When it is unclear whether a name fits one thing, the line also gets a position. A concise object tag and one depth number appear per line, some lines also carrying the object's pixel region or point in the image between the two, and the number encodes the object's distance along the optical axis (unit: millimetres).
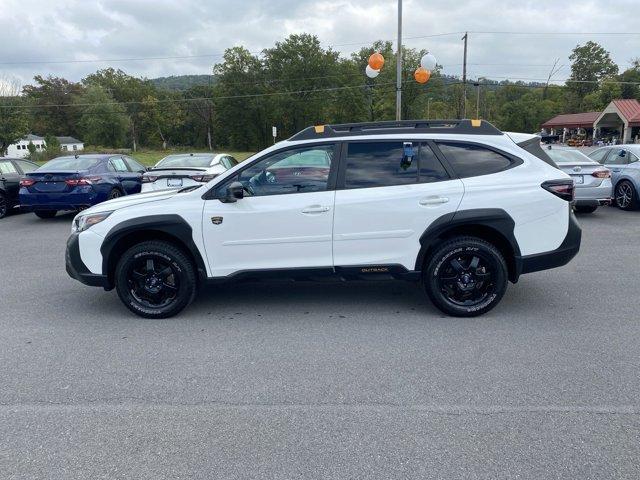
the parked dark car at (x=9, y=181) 11898
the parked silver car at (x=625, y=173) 11148
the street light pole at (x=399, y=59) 17645
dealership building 64250
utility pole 38919
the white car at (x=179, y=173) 9867
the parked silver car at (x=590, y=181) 10312
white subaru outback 4777
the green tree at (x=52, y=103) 98625
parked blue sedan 10570
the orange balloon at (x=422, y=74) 17219
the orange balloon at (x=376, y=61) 17488
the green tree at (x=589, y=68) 100062
